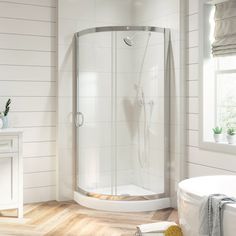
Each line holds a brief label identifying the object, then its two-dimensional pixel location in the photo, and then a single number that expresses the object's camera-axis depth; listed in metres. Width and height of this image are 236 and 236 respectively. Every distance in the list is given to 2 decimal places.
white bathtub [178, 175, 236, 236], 2.46
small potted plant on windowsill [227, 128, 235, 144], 3.90
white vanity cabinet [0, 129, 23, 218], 3.98
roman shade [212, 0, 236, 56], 3.93
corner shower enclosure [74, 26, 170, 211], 4.35
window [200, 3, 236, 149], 4.12
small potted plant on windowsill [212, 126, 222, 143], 4.04
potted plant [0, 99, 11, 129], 4.30
